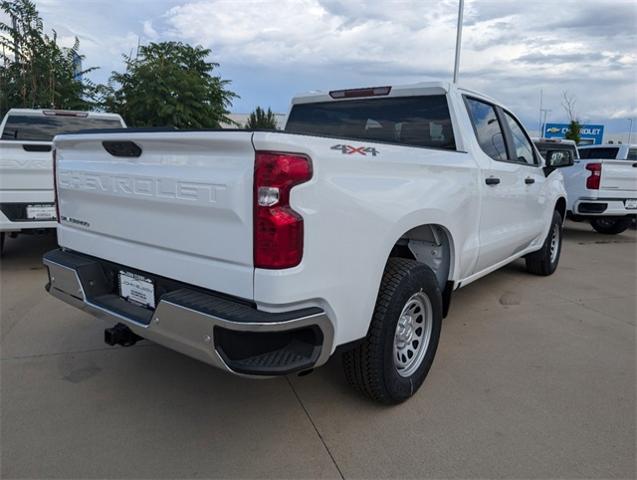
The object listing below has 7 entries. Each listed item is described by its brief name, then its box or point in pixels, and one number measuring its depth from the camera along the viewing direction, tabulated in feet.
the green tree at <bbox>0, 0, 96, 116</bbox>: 36.96
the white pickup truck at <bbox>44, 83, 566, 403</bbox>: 6.85
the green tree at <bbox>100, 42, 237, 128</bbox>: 38.29
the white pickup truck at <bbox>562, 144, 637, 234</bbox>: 30.17
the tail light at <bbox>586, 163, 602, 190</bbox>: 29.91
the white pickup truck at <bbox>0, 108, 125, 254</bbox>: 17.15
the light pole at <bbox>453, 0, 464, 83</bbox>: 58.44
